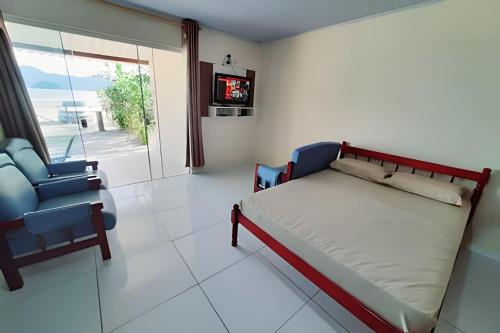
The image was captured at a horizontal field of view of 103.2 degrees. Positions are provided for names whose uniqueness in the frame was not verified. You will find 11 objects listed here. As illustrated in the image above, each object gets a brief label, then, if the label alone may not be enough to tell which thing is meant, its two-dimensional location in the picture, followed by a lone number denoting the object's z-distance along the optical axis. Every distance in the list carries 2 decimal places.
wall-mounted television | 3.72
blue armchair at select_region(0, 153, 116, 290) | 1.44
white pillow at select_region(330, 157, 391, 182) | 2.47
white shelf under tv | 3.86
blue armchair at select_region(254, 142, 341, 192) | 2.49
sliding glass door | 2.77
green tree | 3.86
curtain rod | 2.62
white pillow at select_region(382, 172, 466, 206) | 1.97
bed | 1.04
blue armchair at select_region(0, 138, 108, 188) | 1.95
